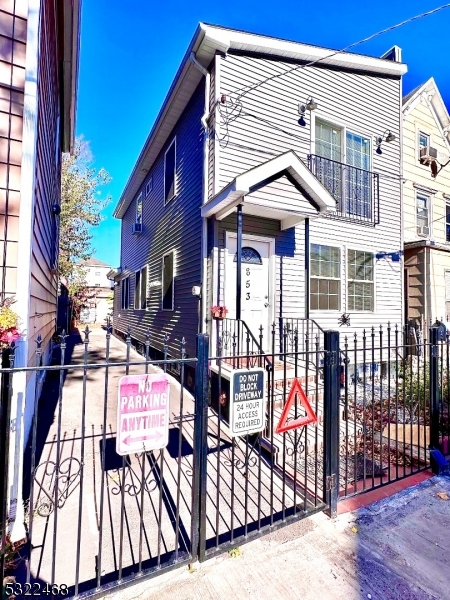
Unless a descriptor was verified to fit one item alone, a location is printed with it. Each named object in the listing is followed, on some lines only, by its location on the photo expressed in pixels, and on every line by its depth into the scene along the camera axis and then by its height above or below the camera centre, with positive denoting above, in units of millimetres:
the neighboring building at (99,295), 25962 +1383
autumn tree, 14477 +4754
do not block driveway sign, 2434 -697
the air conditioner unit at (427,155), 10523 +5132
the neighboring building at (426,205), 9469 +3603
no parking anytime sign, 2014 -660
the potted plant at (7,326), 2301 -134
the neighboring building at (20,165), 2771 +1273
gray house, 6266 +2639
